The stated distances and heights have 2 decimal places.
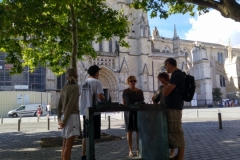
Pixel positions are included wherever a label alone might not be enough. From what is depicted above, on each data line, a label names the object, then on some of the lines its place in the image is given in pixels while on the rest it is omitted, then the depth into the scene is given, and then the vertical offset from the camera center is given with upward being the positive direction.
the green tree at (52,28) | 7.87 +2.84
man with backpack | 3.85 -0.18
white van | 25.83 -1.13
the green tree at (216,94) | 42.69 +0.47
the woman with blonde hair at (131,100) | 5.33 -0.04
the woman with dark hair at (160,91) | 4.91 +0.14
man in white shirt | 4.75 +0.18
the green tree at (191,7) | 6.15 +3.40
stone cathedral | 31.97 +5.19
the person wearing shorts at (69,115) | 4.20 -0.28
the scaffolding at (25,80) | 28.34 +2.63
